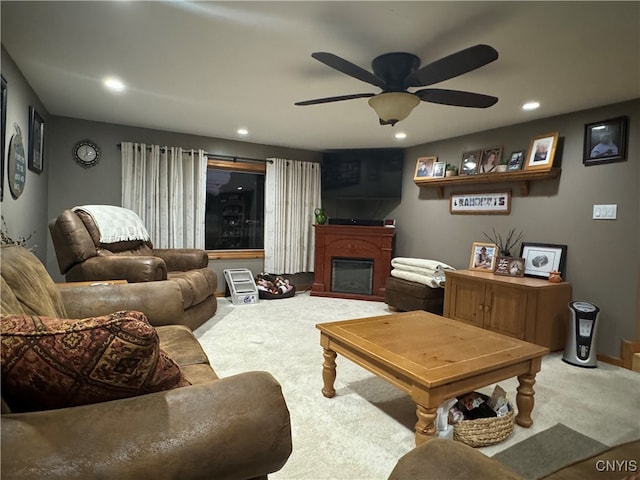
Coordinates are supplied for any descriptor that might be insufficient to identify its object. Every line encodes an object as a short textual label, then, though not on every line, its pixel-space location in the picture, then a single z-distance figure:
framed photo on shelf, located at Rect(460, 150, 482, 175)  4.02
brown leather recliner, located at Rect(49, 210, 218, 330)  2.83
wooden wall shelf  3.34
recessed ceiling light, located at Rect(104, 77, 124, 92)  2.75
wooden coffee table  1.55
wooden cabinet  2.98
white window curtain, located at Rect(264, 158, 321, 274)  5.07
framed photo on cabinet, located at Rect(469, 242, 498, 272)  3.83
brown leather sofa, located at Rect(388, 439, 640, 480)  0.71
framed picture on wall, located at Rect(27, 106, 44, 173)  2.97
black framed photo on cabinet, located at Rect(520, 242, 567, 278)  3.28
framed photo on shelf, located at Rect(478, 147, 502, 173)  3.82
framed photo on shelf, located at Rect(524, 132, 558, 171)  3.27
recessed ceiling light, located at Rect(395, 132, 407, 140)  4.22
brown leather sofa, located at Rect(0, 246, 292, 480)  0.66
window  4.86
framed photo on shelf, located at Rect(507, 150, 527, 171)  3.58
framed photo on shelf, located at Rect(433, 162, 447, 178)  4.36
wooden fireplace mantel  4.89
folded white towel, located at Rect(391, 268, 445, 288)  3.93
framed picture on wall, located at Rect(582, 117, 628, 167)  2.88
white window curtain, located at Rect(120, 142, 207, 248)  4.18
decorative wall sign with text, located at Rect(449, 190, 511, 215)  3.82
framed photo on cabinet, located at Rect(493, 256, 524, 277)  3.46
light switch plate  2.94
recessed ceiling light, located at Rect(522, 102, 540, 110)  3.02
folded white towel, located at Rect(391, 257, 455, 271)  3.98
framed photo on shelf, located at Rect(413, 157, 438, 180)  4.57
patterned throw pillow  0.75
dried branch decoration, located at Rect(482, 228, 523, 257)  3.71
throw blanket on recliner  3.25
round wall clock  3.94
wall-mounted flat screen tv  5.06
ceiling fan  1.93
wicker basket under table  1.69
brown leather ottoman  3.96
